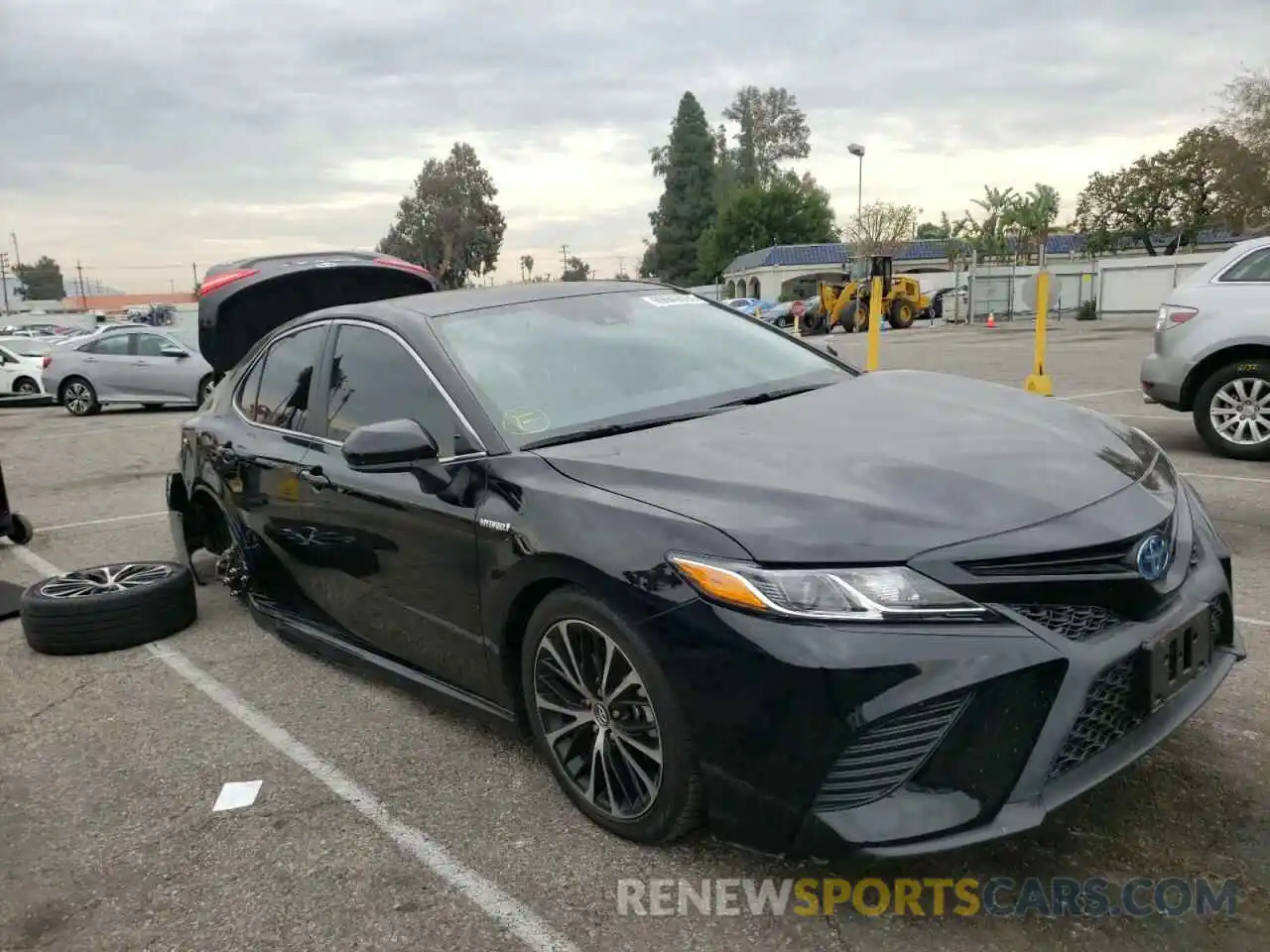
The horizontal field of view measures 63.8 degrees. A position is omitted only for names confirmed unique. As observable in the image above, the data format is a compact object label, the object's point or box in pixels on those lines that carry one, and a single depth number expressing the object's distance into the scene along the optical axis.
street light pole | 51.53
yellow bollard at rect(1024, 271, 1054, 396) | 9.54
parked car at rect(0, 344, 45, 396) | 20.91
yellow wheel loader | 38.28
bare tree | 73.00
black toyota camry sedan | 2.21
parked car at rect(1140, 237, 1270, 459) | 7.38
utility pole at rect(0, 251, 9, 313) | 96.54
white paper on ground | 3.19
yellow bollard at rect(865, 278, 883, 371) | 13.10
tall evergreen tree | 92.69
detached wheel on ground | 4.62
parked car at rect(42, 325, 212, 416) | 17.27
